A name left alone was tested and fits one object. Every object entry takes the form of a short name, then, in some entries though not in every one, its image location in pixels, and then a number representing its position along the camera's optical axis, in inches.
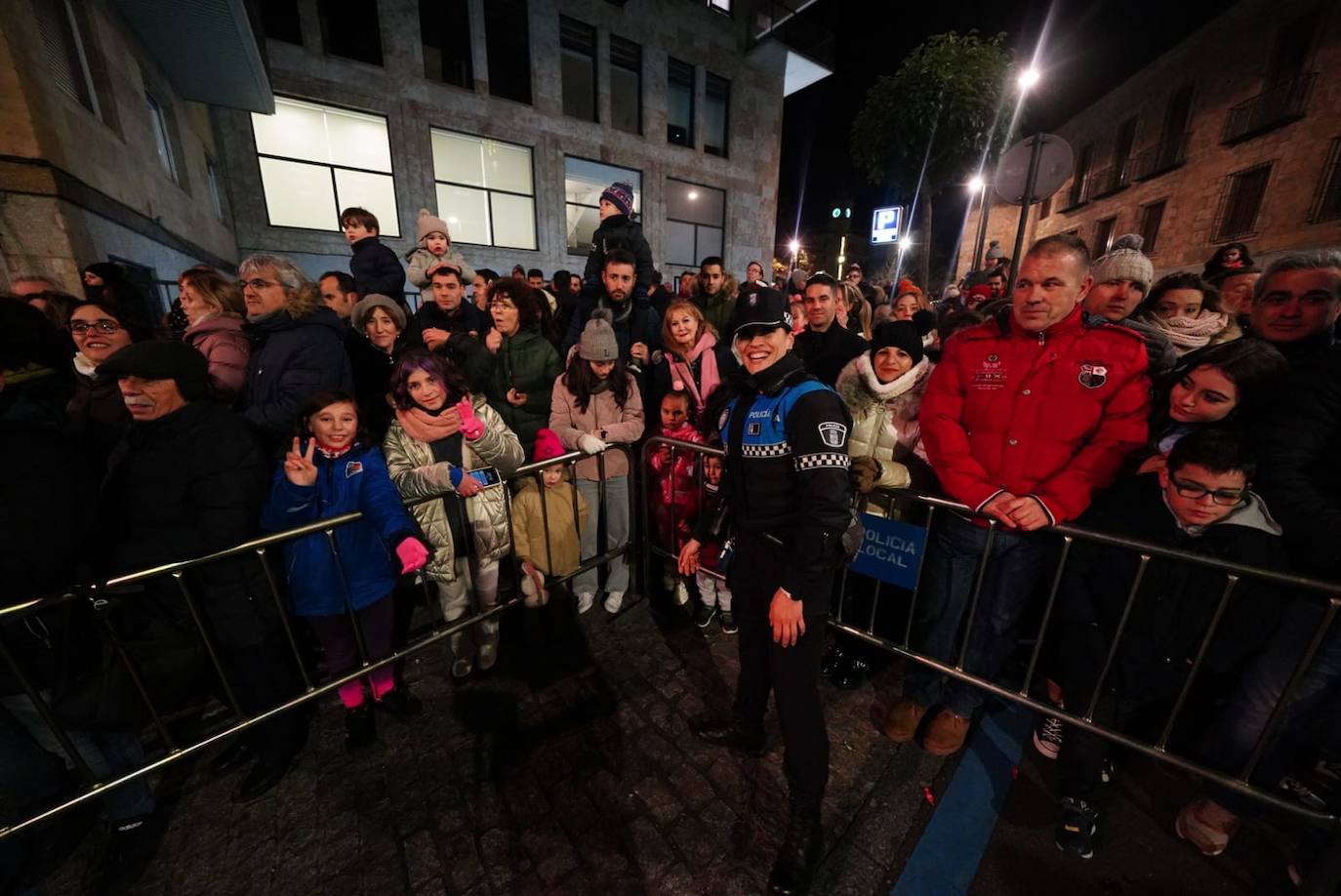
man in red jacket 94.0
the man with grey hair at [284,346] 121.7
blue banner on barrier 110.0
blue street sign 863.7
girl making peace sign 106.2
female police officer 80.3
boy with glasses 83.0
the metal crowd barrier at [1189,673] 76.3
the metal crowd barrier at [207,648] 79.1
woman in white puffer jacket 125.5
